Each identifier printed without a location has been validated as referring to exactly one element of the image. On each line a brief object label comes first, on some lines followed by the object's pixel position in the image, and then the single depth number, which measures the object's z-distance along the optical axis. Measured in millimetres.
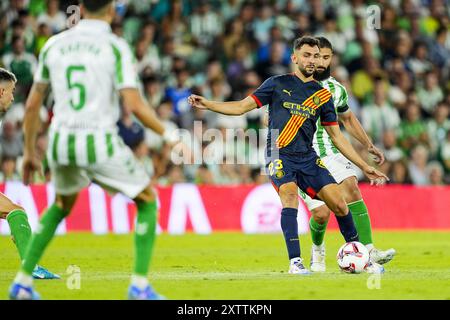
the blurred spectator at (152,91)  19094
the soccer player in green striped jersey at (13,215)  9617
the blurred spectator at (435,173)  19500
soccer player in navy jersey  9945
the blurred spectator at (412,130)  19938
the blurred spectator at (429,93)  21094
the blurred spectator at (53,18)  19672
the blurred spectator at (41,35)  19266
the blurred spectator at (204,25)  20977
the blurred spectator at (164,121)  18703
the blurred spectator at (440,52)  22141
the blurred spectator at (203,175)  18594
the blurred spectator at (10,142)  17922
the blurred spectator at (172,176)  18375
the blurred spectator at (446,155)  19750
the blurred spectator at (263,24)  21000
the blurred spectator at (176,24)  20877
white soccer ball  10008
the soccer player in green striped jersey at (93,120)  7242
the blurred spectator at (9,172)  17734
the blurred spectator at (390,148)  19625
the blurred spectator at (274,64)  20156
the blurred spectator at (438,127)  19969
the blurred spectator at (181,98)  18938
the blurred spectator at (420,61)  21694
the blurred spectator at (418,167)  19516
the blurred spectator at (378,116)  19875
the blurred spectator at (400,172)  19391
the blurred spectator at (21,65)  18719
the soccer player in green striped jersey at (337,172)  10672
